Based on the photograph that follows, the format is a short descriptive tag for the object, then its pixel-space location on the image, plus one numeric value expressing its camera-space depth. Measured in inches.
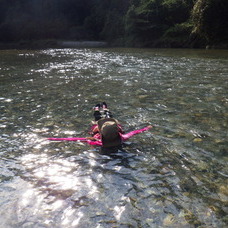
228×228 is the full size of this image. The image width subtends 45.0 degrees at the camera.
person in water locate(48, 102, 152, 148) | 209.0
